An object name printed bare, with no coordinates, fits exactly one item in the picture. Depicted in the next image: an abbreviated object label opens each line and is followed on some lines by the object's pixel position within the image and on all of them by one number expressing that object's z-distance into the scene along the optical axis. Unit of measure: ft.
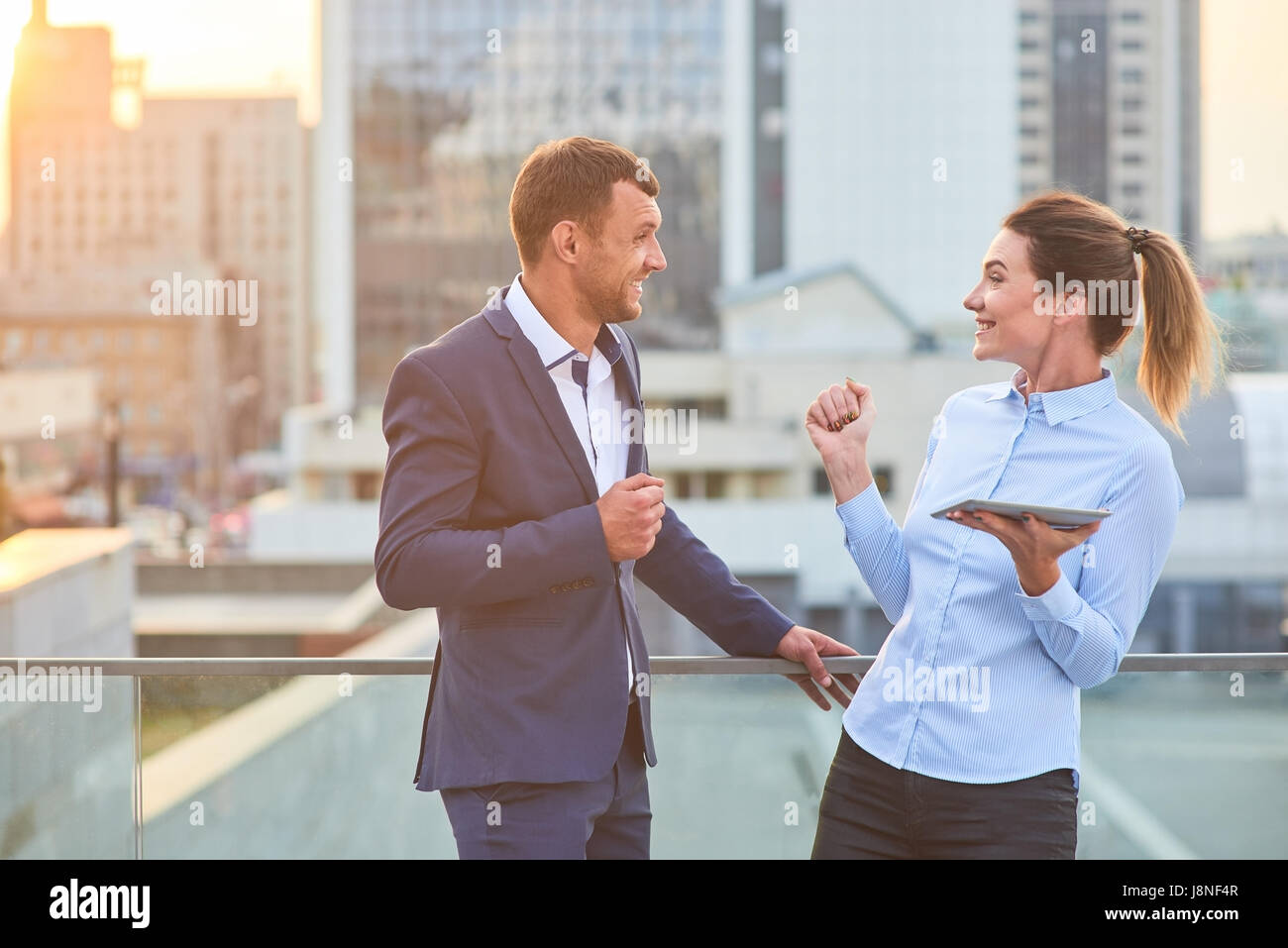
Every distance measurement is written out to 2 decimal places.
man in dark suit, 6.78
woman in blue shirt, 7.06
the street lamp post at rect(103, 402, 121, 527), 75.20
